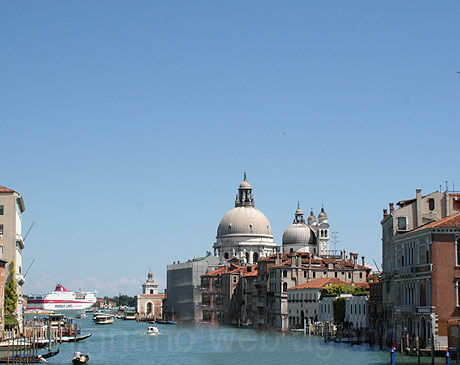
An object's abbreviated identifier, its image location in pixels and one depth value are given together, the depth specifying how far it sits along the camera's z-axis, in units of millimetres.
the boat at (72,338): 57788
